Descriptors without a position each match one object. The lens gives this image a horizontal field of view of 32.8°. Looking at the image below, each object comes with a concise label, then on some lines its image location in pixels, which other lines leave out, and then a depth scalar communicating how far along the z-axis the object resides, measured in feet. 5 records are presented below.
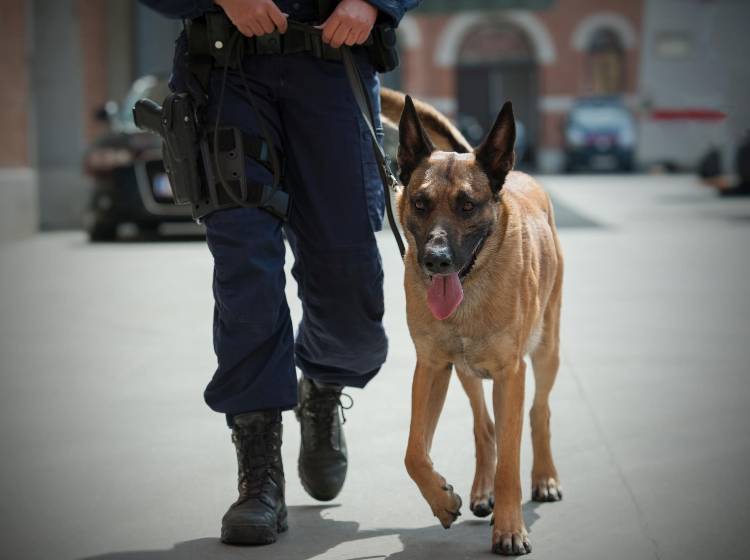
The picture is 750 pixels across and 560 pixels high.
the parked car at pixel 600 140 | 115.96
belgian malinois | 11.38
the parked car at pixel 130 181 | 40.98
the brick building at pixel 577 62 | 122.62
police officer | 11.93
